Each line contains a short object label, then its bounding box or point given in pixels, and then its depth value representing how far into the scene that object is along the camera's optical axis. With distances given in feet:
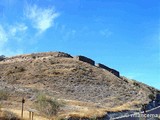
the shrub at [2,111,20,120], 64.59
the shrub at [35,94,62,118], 72.89
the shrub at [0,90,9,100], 83.18
